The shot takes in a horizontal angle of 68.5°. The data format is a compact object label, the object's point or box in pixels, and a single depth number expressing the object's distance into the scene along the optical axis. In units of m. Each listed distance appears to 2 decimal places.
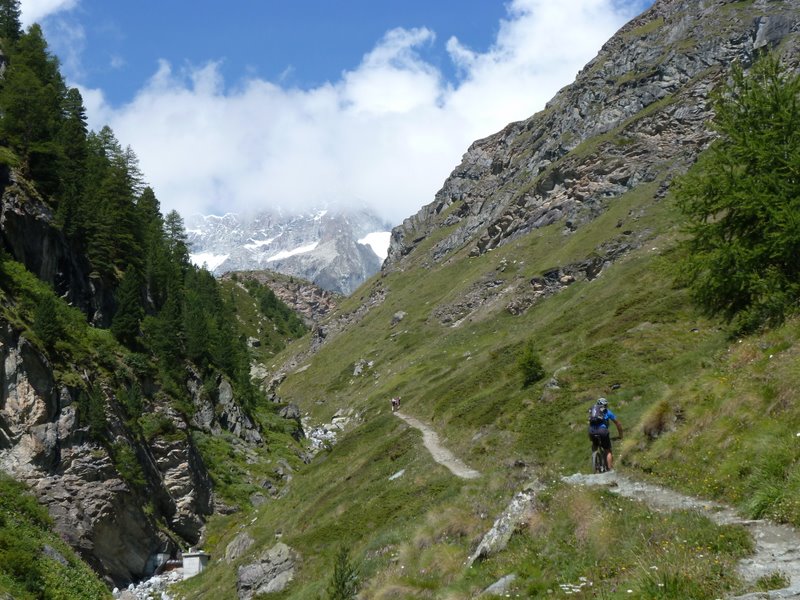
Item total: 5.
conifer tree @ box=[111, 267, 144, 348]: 51.56
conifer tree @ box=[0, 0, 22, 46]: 68.38
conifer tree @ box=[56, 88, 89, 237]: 51.88
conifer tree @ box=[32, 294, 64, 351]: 36.84
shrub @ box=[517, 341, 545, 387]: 38.09
